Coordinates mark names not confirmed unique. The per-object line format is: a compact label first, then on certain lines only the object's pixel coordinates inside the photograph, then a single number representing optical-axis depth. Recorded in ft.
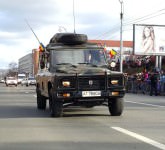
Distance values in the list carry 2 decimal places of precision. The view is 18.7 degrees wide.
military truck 48.03
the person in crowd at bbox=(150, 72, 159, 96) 111.45
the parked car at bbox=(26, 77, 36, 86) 245.67
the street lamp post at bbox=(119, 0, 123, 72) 153.67
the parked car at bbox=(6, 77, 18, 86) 243.40
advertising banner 163.22
